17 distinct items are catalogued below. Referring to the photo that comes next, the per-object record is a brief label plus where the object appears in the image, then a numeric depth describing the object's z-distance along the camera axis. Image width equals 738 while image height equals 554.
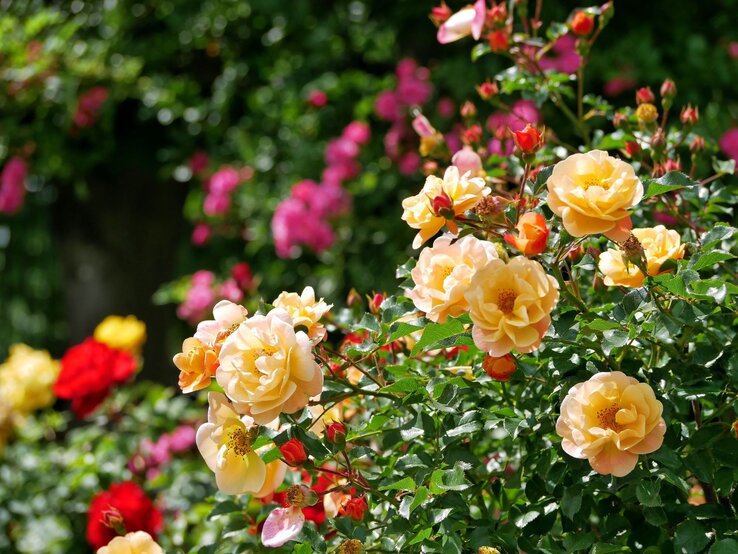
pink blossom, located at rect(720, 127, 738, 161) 2.23
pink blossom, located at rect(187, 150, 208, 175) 3.04
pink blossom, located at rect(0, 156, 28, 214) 3.38
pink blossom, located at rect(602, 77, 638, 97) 2.39
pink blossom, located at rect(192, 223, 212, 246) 2.93
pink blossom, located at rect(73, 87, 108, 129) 3.18
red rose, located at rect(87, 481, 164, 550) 1.35
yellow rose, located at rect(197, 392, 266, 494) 0.81
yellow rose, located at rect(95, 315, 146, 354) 2.16
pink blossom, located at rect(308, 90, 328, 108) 2.76
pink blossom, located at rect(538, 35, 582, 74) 2.31
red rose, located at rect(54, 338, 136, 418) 1.89
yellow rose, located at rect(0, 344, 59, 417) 2.14
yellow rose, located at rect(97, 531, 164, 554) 0.91
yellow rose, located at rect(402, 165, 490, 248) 0.79
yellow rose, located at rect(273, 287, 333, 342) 0.82
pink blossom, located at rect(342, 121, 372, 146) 2.63
